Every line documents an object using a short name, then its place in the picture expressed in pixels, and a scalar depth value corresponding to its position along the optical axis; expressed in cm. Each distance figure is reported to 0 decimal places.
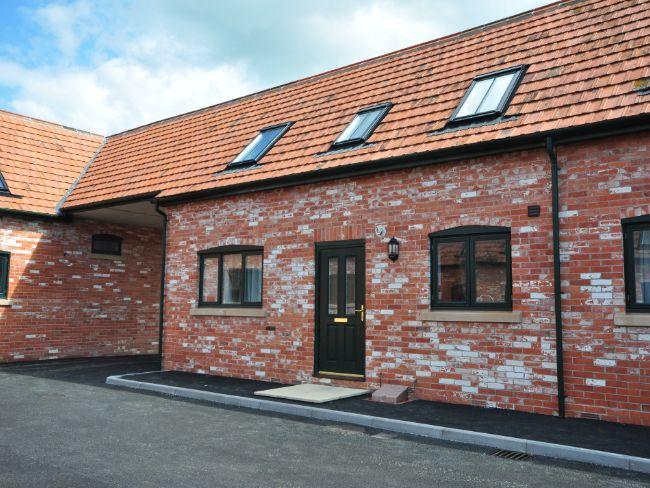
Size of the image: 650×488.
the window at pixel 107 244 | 1609
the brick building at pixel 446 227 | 758
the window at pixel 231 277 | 1149
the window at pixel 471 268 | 846
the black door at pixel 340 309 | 992
